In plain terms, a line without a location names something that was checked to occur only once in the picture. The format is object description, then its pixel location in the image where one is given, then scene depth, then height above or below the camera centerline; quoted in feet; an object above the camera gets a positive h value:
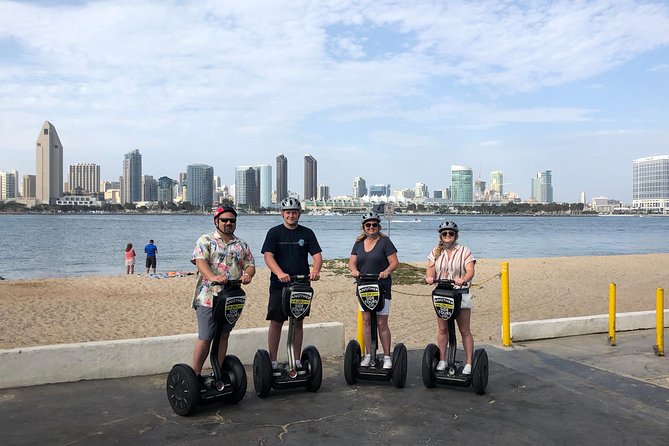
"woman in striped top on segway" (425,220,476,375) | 20.24 -1.98
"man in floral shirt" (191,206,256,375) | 17.92 -1.58
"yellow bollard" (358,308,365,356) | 25.13 -5.07
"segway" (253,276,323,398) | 19.31 -4.90
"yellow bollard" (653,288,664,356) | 25.88 -4.82
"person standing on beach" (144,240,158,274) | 85.51 -5.87
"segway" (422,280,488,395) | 19.93 -4.92
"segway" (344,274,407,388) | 20.66 -4.93
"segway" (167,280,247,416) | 17.40 -4.87
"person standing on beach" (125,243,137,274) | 91.30 -6.70
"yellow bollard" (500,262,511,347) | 26.02 -4.33
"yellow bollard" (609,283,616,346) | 28.17 -5.00
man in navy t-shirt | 19.76 -1.39
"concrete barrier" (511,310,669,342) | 28.92 -5.60
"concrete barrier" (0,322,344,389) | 19.83 -5.01
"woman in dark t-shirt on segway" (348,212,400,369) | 20.93 -1.69
